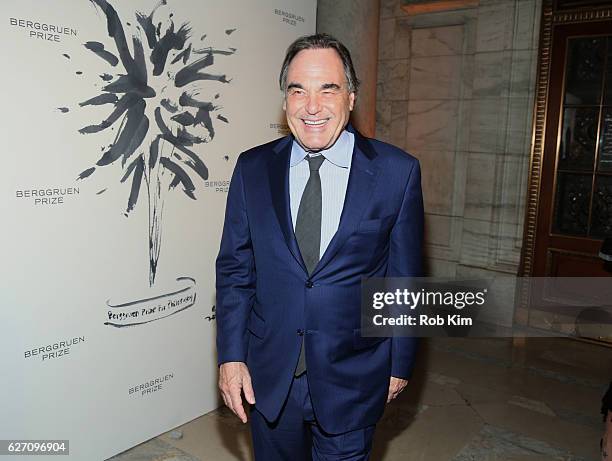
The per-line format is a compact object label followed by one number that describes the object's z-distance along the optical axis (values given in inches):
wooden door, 219.8
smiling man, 83.8
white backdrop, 112.2
